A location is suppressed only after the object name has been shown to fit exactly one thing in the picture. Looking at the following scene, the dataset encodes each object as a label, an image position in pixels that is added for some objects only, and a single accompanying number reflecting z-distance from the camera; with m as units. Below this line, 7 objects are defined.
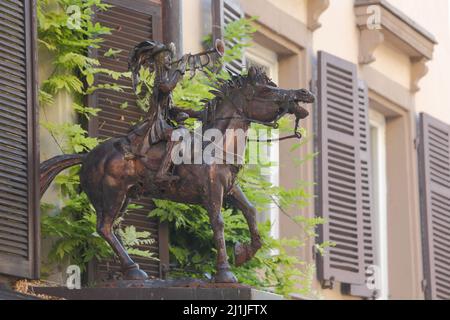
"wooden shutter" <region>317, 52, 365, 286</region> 14.45
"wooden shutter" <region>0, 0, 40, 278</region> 10.12
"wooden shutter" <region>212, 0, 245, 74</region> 12.81
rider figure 10.18
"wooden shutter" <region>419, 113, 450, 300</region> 16.25
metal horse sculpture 10.23
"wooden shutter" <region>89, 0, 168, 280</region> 11.41
